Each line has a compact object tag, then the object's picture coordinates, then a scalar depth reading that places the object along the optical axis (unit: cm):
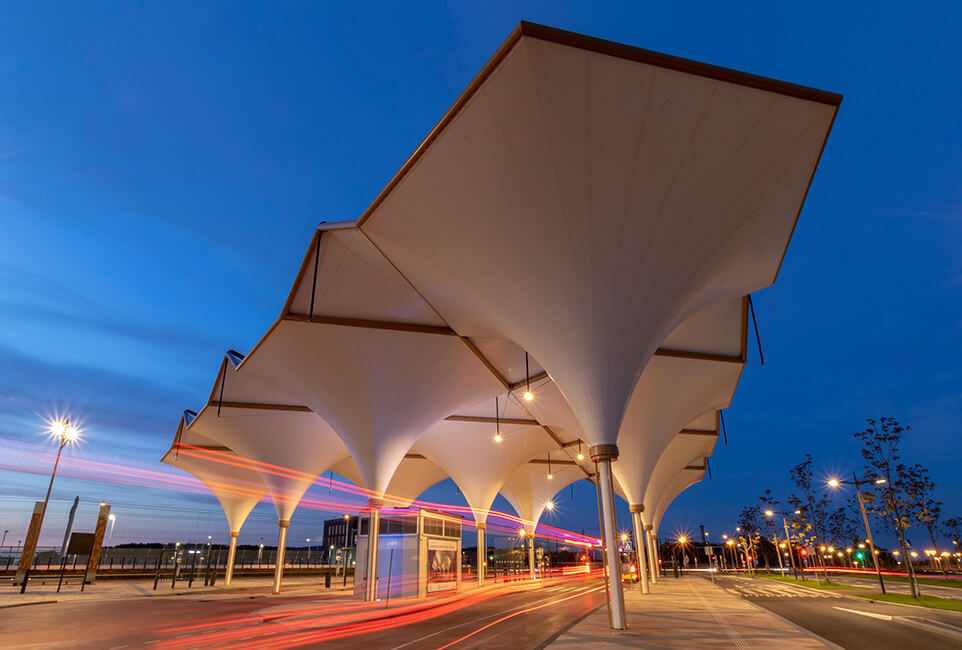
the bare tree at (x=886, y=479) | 2445
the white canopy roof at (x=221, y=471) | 3466
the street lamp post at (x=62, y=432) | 2753
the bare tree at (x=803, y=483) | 4009
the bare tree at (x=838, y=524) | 6644
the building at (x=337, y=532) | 10219
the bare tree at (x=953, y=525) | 6441
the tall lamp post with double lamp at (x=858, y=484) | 2145
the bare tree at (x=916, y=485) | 2766
